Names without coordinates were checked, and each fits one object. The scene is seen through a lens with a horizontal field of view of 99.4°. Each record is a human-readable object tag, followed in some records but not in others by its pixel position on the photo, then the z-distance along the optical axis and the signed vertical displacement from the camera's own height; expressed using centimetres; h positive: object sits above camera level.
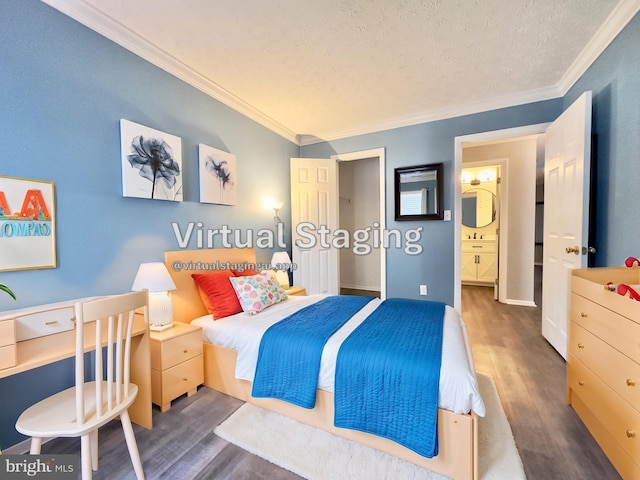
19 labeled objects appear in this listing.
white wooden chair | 107 -76
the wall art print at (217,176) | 257 +56
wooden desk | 119 -56
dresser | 123 -70
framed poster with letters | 144 +5
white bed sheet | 125 -69
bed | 125 -92
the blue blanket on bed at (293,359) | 157 -77
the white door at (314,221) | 381 +16
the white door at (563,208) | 213 +20
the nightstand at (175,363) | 179 -90
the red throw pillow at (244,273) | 268 -41
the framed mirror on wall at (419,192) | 339 +51
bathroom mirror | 540 +48
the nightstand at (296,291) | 316 -70
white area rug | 133 -119
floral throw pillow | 224 -52
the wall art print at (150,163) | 197 +55
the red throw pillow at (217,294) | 222 -52
